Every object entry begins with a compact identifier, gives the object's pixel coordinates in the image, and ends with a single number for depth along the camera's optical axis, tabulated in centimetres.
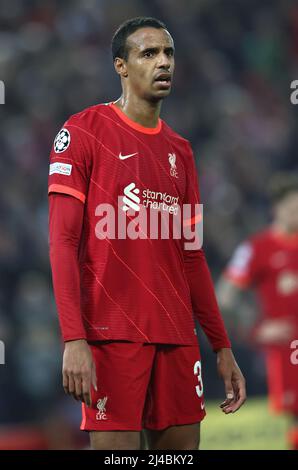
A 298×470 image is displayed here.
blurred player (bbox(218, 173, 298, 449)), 1291
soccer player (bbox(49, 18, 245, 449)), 610
